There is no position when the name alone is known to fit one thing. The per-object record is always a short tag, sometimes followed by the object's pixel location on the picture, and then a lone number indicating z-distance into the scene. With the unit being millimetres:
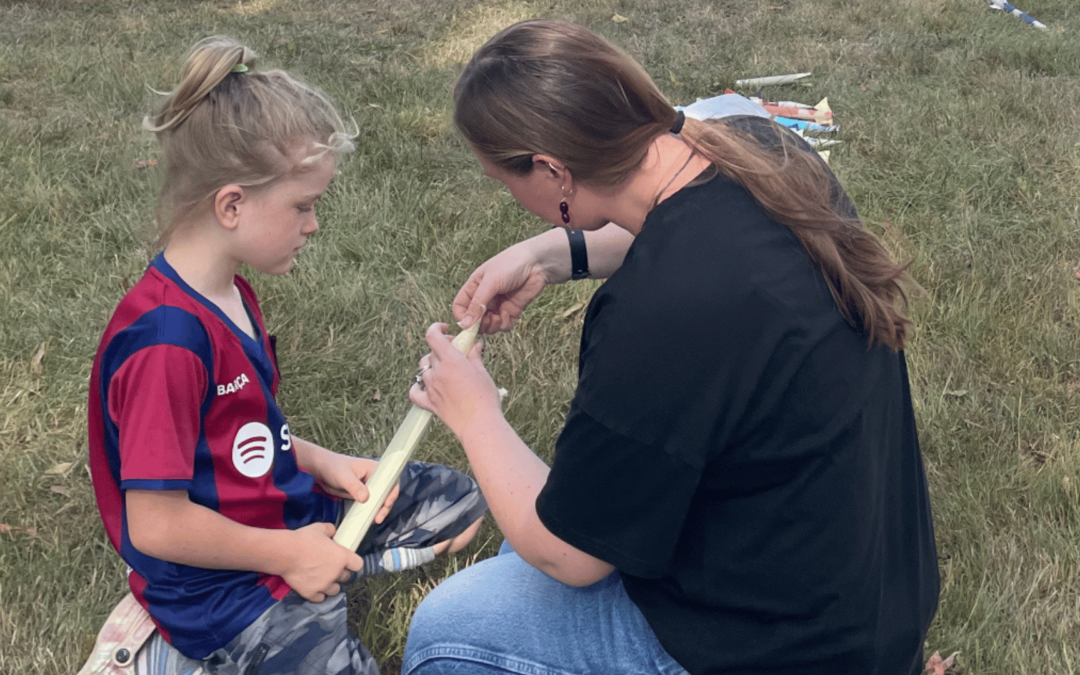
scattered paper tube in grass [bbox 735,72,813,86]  6125
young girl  1889
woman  1517
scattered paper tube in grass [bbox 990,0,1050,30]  7345
